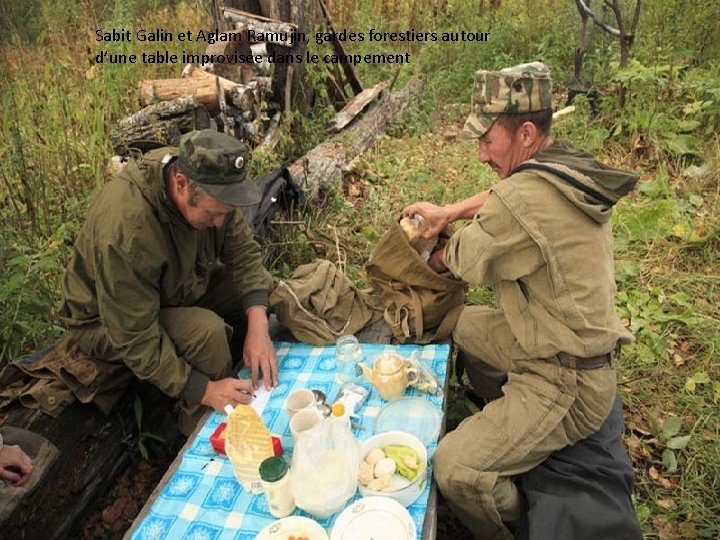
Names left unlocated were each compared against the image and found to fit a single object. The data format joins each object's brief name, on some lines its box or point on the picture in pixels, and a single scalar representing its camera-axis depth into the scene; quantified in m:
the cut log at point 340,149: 4.68
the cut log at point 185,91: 4.55
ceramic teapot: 2.38
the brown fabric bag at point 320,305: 2.94
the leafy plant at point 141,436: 2.79
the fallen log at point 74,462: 2.25
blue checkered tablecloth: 1.93
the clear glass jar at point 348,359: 2.62
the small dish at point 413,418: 2.25
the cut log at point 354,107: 5.92
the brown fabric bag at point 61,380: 2.44
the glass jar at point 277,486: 1.85
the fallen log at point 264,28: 5.41
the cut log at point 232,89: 4.72
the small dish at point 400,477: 1.91
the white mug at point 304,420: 2.08
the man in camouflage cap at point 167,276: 2.30
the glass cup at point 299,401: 2.30
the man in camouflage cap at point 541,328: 2.04
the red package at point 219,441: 2.16
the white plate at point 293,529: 1.79
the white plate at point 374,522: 1.78
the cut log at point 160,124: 4.17
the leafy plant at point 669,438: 2.81
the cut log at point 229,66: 5.13
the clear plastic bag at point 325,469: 1.85
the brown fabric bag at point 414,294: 2.88
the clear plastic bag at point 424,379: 2.45
